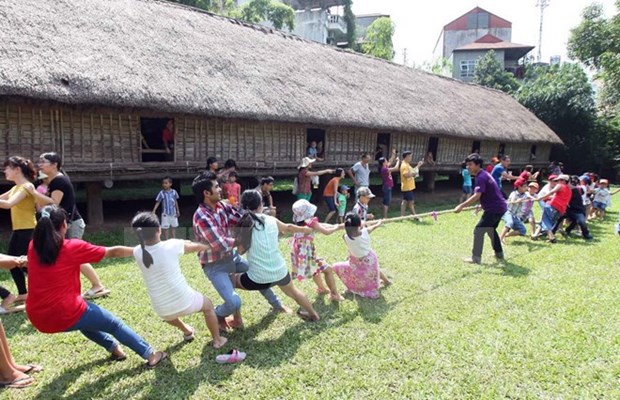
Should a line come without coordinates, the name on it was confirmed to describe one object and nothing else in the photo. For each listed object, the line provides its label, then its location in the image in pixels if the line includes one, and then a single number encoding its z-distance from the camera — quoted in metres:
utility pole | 42.22
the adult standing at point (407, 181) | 10.07
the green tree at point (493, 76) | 29.92
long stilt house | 7.32
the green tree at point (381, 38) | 39.47
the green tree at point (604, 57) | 21.91
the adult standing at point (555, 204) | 8.09
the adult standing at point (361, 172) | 9.66
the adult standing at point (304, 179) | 9.09
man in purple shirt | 6.46
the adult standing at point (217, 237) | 3.58
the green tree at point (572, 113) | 22.84
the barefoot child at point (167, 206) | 7.65
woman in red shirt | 2.87
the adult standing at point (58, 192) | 4.34
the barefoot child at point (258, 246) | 3.84
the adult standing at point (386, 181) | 10.03
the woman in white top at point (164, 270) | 3.13
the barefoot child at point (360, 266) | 4.73
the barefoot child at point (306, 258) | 4.49
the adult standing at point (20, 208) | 4.26
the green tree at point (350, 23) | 41.59
